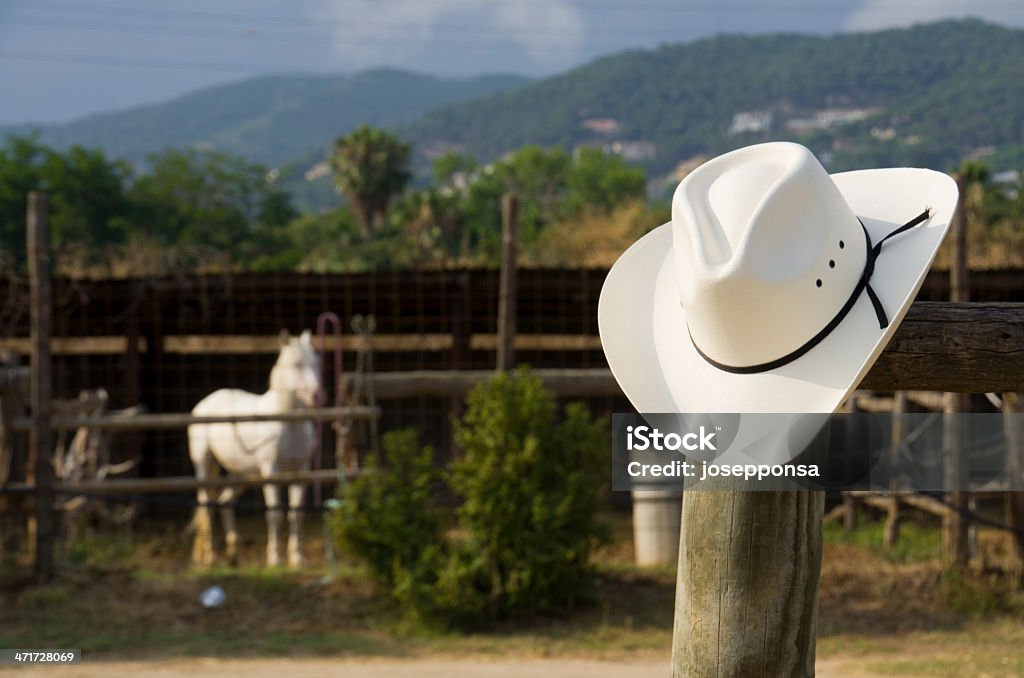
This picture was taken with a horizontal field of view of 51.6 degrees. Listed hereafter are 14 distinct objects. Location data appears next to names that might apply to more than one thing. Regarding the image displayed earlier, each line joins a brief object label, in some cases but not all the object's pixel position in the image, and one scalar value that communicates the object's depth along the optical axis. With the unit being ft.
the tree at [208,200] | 191.21
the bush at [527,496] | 22.41
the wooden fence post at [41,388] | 24.32
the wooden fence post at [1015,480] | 24.23
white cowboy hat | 8.03
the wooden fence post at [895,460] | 27.94
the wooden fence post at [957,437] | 24.56
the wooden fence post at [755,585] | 8.30
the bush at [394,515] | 22.84
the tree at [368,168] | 230.07
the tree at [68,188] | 183.32
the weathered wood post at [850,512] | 30.60
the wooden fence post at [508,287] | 26.25
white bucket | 26.30
